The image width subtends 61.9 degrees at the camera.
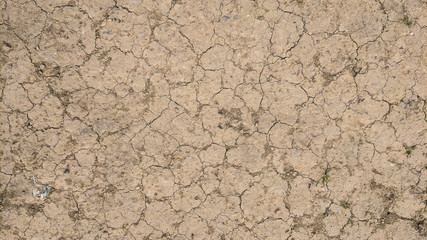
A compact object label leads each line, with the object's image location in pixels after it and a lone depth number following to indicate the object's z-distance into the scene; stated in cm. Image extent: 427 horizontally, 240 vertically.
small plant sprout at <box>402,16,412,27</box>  299
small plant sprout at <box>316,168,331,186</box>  306
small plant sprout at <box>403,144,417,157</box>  305
